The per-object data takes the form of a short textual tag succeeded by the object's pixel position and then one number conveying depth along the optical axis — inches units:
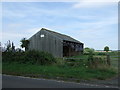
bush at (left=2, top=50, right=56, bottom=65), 609.9
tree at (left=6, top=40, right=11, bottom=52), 749.9
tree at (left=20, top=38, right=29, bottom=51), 1399.0
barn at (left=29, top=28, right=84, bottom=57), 1236.5
